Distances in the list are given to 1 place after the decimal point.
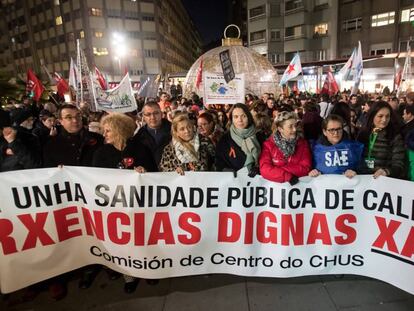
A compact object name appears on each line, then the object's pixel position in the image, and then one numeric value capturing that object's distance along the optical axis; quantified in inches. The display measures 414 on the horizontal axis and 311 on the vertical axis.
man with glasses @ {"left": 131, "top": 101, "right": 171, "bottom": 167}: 174.7
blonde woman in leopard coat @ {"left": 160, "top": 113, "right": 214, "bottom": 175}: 138.0
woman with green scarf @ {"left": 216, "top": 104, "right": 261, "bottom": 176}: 139.9
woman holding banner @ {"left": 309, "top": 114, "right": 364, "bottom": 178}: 131.4
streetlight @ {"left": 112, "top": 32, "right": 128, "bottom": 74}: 686.4
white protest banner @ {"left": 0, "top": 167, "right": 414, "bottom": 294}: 123.9
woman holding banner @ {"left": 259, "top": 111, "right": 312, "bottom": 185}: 125.5
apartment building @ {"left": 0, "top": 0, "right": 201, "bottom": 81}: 2292.1
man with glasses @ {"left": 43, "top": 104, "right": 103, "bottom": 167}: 140.7
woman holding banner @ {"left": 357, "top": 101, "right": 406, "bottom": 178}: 136.9
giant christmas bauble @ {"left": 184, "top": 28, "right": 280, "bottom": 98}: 700.7
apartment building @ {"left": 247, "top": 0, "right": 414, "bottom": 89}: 1314.0
